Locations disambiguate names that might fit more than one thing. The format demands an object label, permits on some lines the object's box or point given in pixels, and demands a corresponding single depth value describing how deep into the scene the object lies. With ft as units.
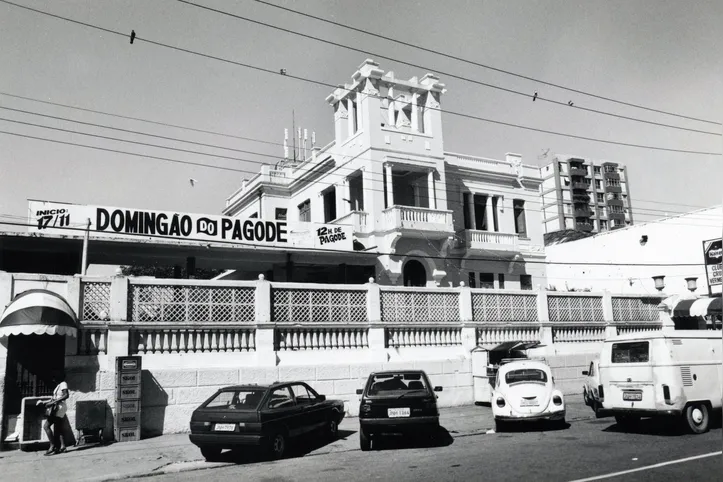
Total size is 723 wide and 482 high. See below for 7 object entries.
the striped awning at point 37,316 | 38.29
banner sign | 62.36
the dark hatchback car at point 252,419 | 34.09
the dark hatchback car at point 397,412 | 36.78
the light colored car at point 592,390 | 48.18
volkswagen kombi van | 38.40
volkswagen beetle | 41.75
